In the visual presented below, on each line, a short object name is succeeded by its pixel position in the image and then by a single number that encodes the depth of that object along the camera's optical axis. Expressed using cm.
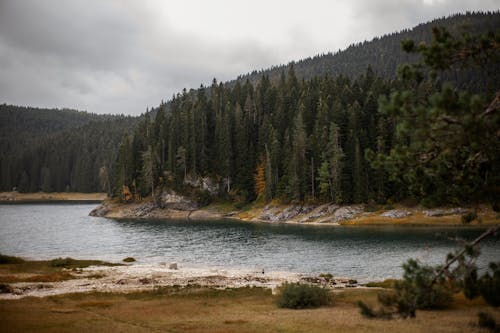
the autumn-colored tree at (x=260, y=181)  12289
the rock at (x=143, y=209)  12962
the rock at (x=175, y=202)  12862
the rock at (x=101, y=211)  13588
